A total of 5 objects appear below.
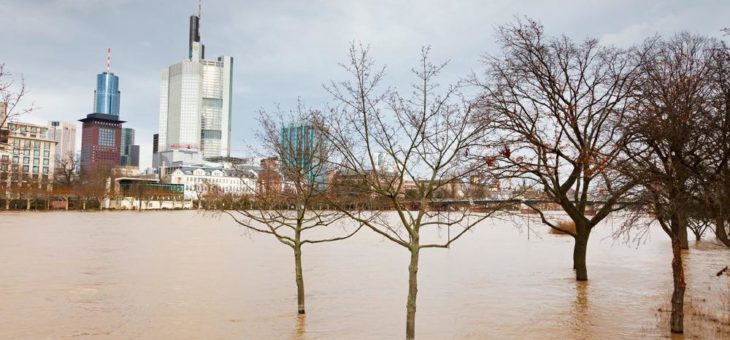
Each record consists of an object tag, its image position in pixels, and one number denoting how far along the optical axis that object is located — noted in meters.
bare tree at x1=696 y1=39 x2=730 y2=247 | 10.83
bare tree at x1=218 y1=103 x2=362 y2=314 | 15.62
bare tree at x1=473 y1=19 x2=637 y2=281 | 20.38
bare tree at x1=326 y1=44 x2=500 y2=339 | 11.21
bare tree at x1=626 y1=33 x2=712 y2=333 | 11.70
